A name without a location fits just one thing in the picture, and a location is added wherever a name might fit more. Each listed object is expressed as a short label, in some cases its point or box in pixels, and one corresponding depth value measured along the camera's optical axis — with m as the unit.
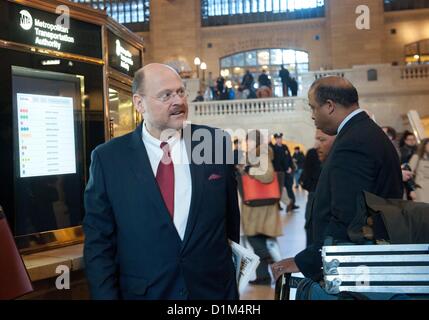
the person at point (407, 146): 6.15
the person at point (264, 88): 19.12
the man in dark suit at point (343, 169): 2.10
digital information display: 2.31
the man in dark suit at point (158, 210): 1.92
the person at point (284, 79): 19.48
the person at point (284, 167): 7.99
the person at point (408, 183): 4.43
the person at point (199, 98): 19.67
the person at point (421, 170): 4.82
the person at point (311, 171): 5.62
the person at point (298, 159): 15.50
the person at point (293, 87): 19.19
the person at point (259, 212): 5.34
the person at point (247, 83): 19.89
